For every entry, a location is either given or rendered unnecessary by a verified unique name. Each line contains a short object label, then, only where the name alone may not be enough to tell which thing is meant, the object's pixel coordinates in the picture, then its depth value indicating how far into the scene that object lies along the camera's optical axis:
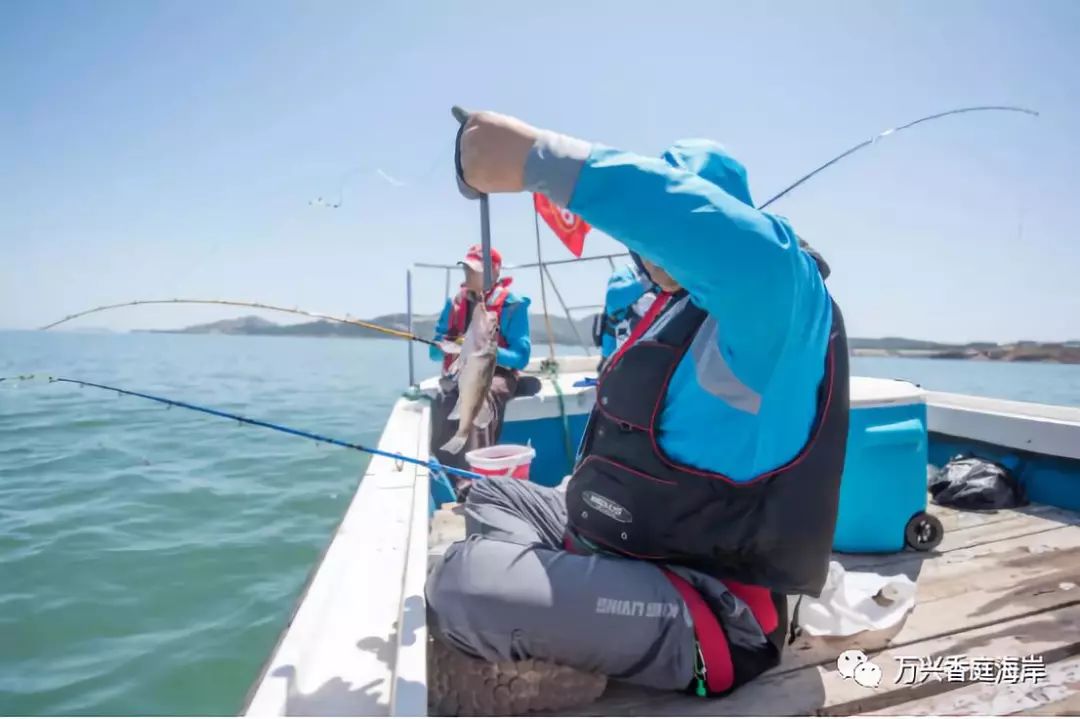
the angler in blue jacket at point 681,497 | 1.33
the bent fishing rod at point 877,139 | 2.65
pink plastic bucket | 3.55
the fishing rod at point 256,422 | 2.68
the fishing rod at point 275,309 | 2.97
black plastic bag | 3.66
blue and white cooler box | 2.83
